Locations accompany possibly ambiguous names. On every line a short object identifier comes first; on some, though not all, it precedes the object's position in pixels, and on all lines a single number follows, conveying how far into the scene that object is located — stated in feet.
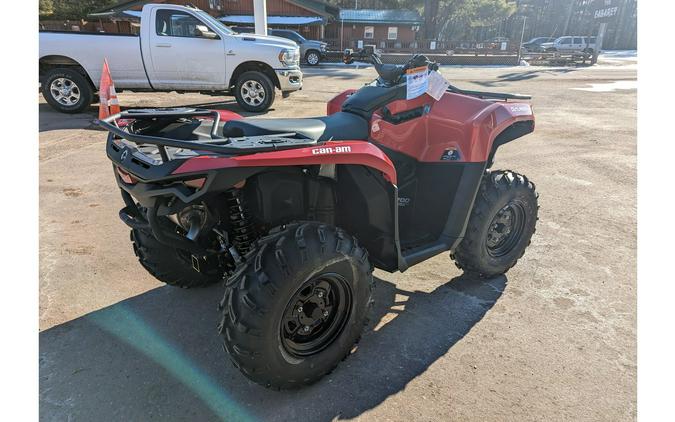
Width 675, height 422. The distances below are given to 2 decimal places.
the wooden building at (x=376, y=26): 124.47
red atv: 6.32
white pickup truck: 28.76
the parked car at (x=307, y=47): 79.00
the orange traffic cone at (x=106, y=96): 8.43
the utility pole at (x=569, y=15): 190.60
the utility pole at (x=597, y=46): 96.99
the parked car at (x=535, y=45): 127.89
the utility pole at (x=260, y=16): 43.01
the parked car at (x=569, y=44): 118.32
